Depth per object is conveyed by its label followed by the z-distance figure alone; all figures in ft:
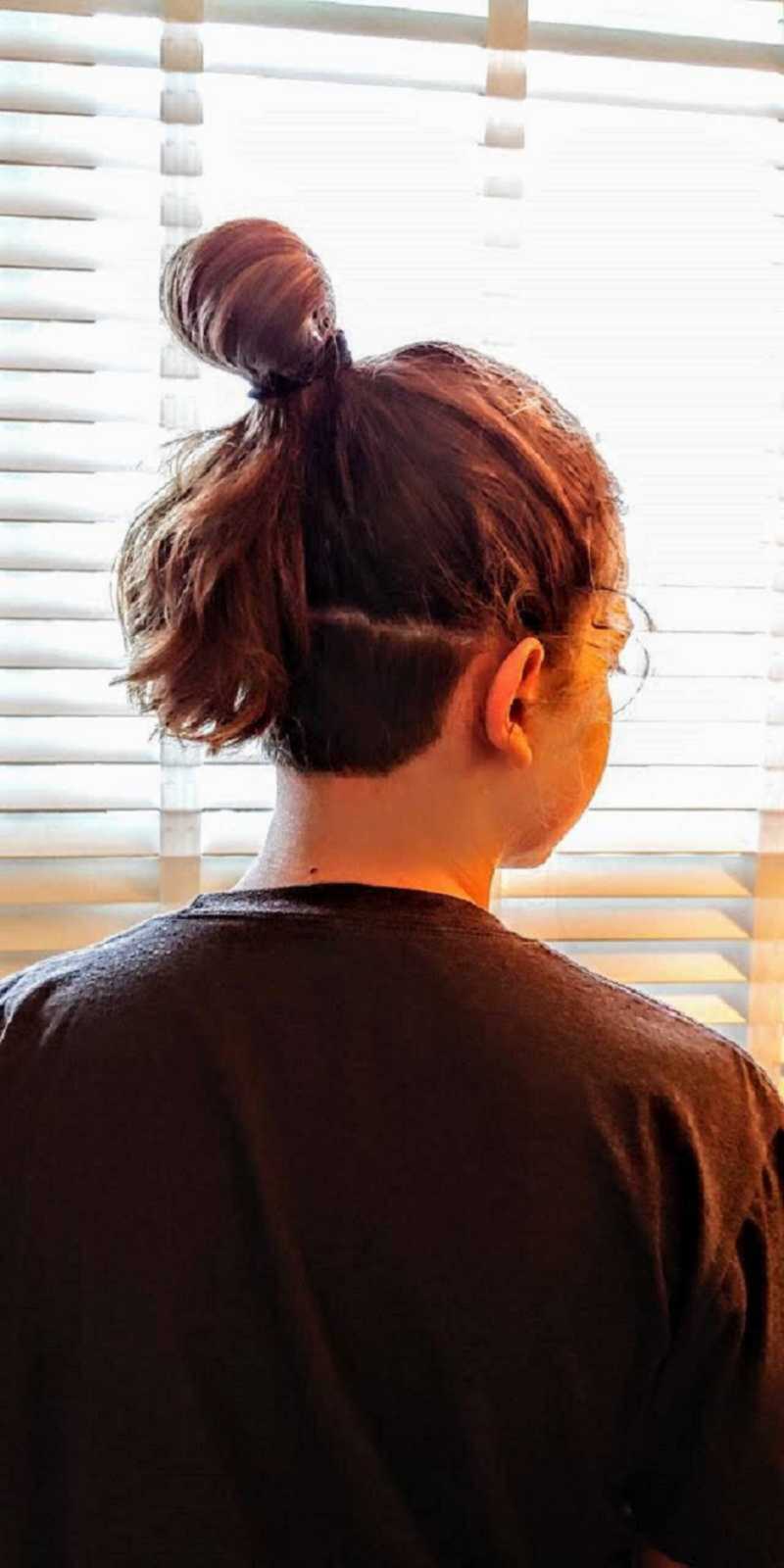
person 2.02
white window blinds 3.38
